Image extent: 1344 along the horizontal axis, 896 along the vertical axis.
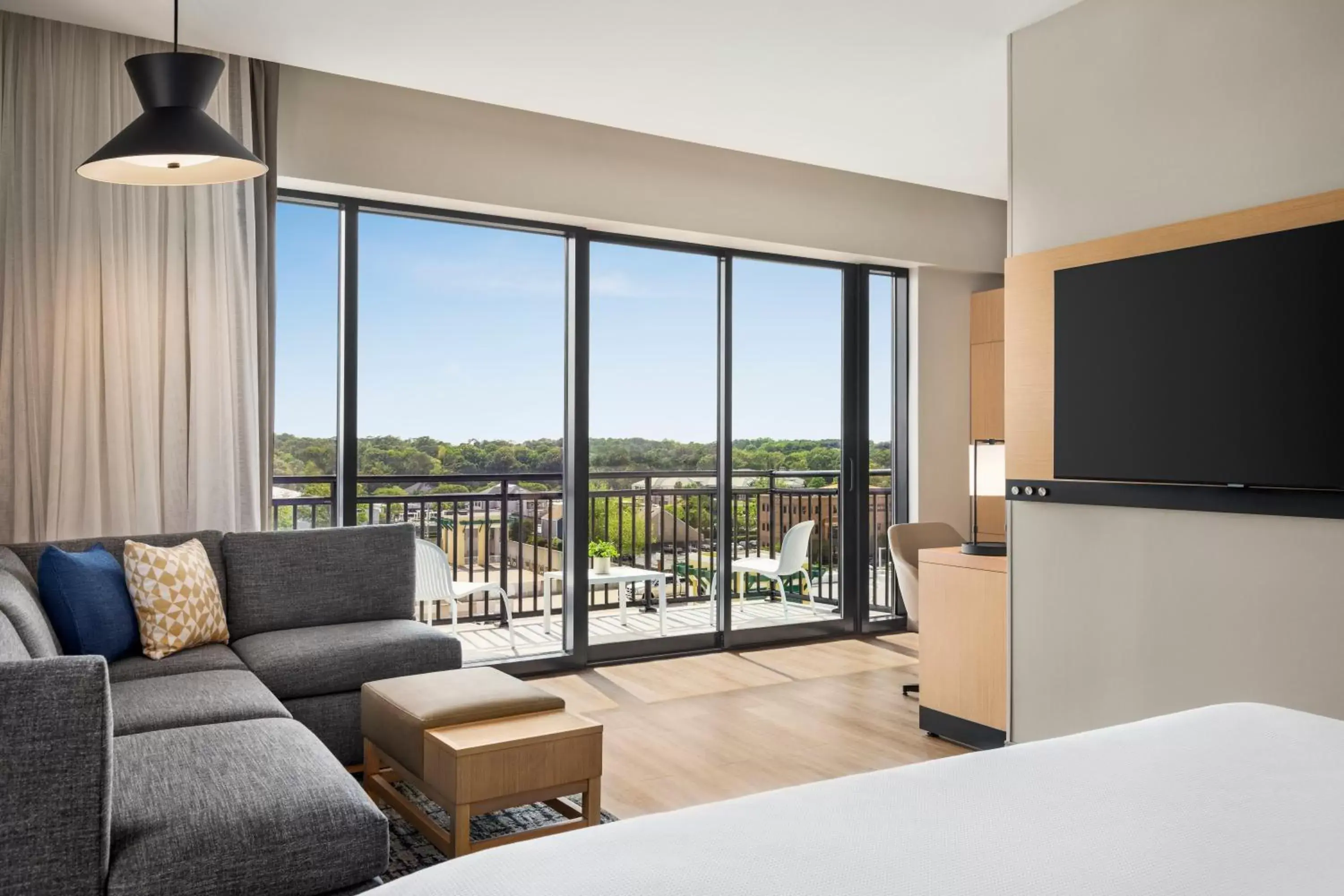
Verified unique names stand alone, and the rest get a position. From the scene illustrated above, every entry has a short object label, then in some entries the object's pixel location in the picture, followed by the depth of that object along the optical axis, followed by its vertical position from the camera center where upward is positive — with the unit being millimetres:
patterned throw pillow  3211 -517
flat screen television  2588 +262
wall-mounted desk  3730 -809
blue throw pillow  2990 -500
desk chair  4789 -506
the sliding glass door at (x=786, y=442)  5867 +53
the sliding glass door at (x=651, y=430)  5371 +119
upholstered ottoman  2561 -845
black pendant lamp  2553 +903
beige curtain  3508 +500
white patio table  5277 -743
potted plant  5273 -589
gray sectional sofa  1682 -728
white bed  967 -444
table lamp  4543 -104
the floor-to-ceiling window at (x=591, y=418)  4504 +177
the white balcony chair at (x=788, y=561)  5945 -702
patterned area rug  2689 -1179
